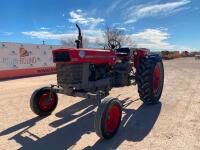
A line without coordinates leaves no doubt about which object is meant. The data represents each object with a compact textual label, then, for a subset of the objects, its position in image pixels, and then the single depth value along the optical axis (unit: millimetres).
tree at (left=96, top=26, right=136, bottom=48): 27384
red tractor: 2799
